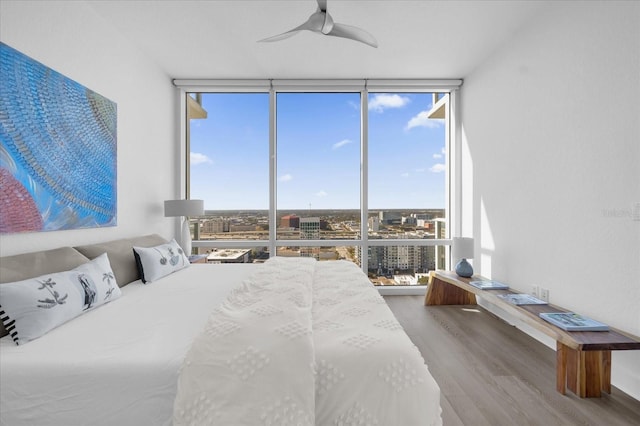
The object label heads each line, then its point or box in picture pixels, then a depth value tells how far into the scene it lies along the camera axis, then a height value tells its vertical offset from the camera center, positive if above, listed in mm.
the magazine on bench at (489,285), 2753 -729
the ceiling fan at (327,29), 2035 +1386
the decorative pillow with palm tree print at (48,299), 1255 -451
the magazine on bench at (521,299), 2322 -738
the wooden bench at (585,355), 1659 -893
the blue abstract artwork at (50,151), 1687 +406
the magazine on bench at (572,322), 1818 -740
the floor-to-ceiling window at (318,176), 3977 +490
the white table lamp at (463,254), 3197 -486
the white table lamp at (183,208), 3246 +19
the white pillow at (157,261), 2289 -441
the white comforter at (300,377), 956 -593
